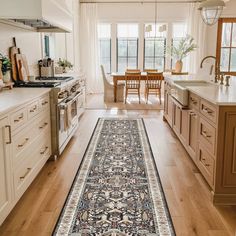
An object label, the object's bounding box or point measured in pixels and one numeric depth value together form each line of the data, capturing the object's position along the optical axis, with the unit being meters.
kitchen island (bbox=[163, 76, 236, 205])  2.71
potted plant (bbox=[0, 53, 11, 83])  3.62
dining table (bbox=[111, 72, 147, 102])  8.48
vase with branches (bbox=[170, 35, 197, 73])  8.56
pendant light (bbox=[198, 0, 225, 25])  4.28
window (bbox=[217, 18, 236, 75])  9.88
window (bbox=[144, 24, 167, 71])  10.40
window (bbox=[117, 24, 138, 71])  10.42
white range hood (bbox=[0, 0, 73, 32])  3.52
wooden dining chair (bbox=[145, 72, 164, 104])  8.39
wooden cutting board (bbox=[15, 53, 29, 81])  4.26
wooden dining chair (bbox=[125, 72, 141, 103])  8.39
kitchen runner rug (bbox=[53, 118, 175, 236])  2.42
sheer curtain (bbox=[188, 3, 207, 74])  9.95
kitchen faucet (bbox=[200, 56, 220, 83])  4.37
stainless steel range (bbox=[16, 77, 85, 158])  3.96
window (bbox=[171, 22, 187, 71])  10.26
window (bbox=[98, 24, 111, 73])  10.44
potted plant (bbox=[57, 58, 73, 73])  6.55
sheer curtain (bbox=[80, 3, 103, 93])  10.07
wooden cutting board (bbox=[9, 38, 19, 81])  4.06
